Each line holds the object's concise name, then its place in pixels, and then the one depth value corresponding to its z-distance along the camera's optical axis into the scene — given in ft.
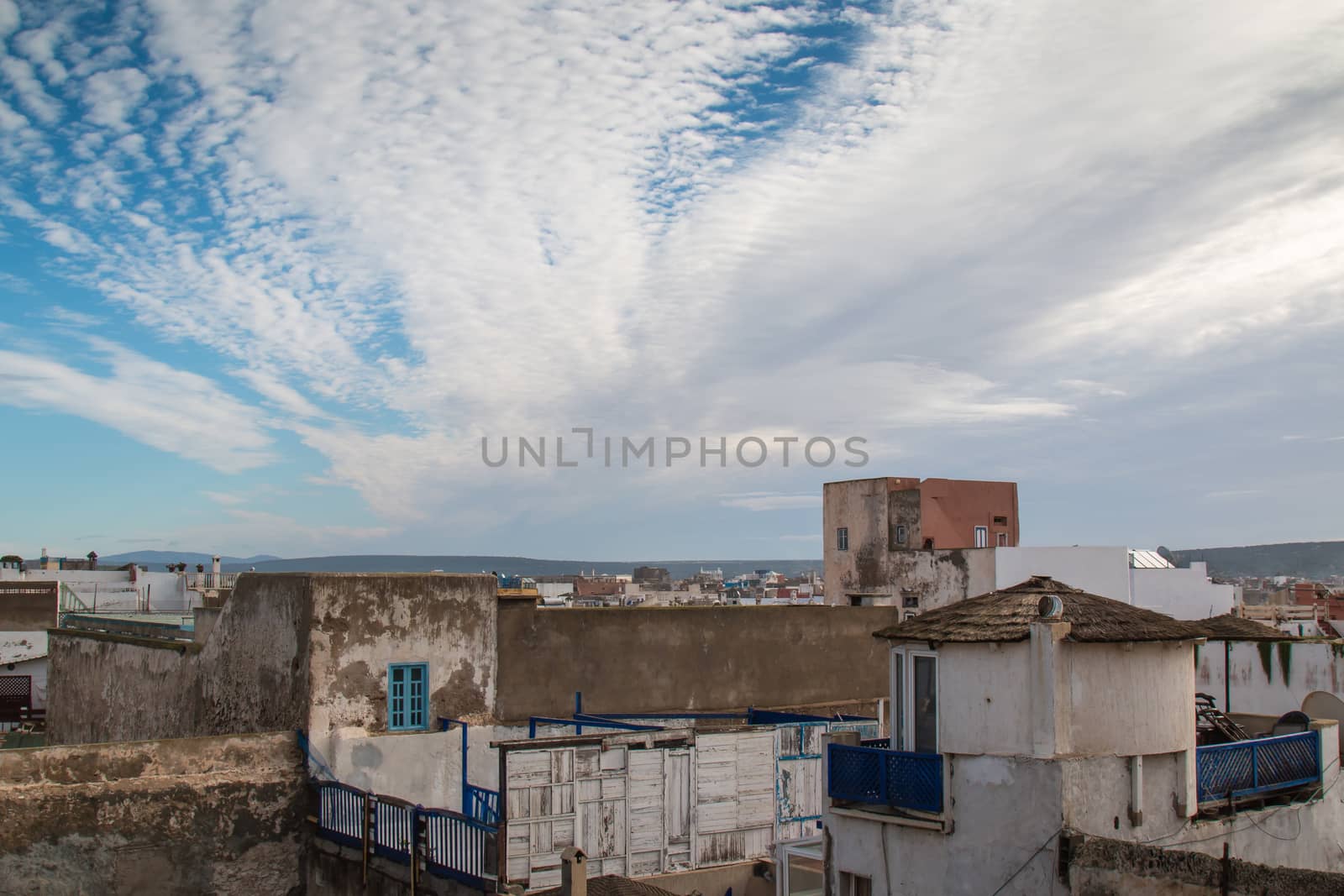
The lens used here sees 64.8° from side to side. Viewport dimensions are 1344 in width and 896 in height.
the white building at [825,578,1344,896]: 40.27
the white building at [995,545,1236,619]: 139.54
